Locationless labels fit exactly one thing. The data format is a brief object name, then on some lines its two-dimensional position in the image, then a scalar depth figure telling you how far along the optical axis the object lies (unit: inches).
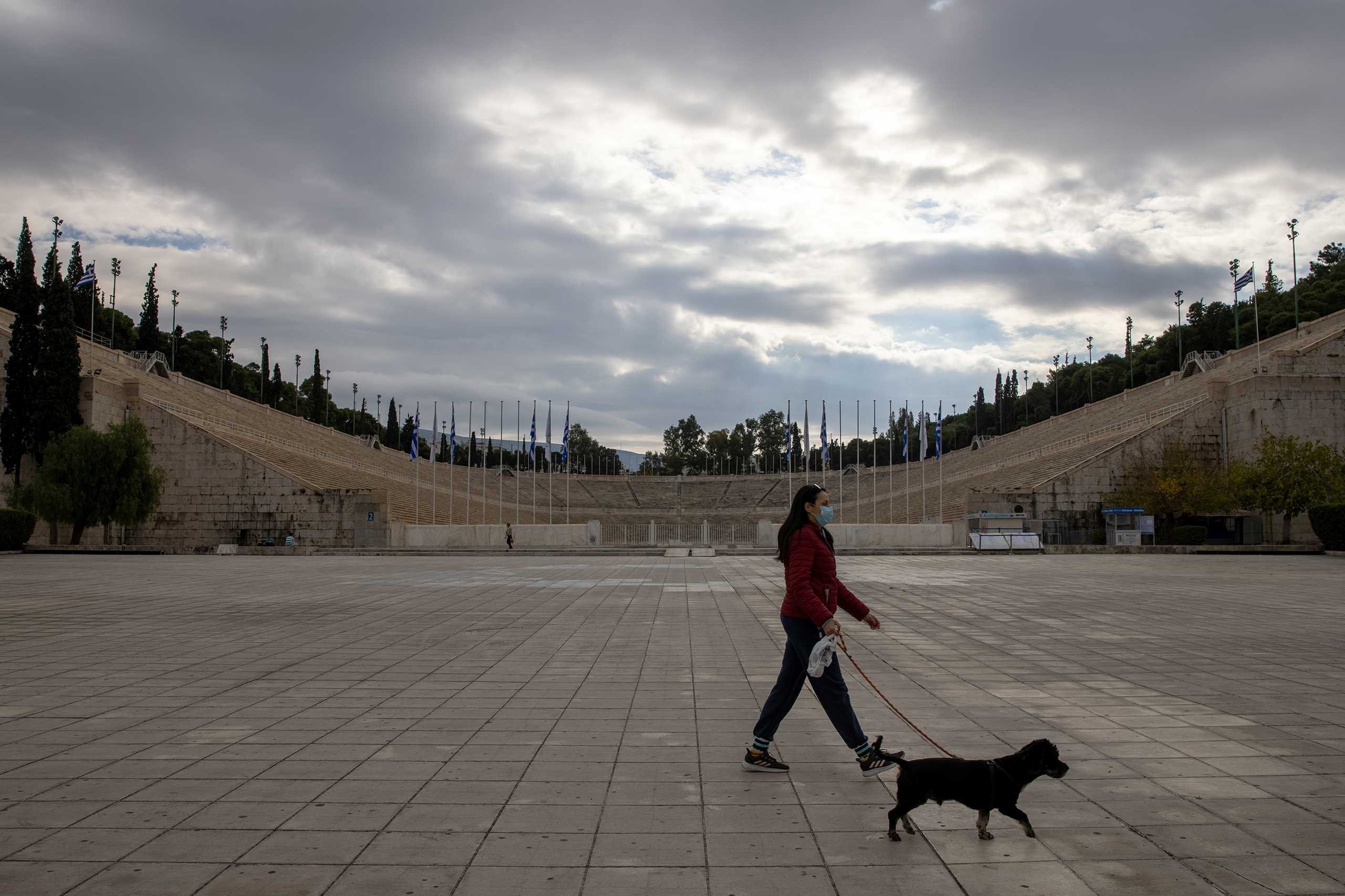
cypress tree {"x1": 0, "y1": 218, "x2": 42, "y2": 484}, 1421.0
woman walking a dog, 195.2
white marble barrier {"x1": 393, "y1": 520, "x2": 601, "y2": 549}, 1549.0
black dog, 159.0
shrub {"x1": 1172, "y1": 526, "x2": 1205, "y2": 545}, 1440.7
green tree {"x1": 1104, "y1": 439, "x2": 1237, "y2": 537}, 1450.5
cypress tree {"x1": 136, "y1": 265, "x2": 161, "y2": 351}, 2438.5
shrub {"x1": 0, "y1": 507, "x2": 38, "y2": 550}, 1222.3
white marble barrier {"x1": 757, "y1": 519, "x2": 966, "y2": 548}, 1476.4
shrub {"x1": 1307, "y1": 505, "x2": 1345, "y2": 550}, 1184.8
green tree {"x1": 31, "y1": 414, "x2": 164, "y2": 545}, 1333.7
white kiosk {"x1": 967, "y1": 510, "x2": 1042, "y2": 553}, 1330.0
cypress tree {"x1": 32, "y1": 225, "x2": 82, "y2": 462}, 1439.5
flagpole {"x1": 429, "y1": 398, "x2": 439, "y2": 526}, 1860.2
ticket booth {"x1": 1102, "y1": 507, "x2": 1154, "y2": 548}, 1369.3
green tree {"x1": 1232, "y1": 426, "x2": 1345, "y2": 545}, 1341.0
